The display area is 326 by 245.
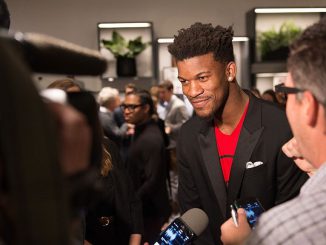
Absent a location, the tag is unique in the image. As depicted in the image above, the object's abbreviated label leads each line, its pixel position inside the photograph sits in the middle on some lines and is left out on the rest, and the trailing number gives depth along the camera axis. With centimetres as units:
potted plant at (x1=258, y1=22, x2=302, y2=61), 705
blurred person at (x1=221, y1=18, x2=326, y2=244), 82
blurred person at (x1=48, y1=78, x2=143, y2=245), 206
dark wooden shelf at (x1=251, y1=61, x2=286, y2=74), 721
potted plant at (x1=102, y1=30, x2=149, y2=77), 700
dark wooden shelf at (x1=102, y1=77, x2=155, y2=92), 738
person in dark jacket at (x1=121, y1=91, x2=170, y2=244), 341
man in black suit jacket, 189
